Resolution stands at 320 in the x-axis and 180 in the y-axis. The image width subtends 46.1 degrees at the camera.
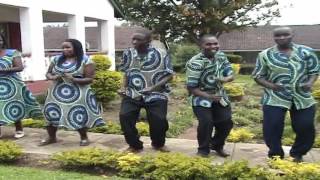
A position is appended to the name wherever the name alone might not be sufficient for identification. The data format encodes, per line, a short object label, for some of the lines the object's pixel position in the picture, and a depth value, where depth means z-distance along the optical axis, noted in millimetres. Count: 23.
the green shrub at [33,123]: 6082
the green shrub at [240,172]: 3664
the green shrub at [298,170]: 3565
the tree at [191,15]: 19685
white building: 10494
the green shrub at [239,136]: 5384
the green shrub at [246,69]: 27147
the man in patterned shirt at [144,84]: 4447
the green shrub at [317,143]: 5061
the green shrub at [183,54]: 27135
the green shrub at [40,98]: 8990
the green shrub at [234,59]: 26448
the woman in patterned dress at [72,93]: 4712
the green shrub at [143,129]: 5620
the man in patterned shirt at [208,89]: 4205
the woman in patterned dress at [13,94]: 5026
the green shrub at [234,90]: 10160
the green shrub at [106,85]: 8341
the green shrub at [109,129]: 5771
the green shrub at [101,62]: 8294
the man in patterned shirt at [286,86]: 3946
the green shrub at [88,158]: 4150
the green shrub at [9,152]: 4371
